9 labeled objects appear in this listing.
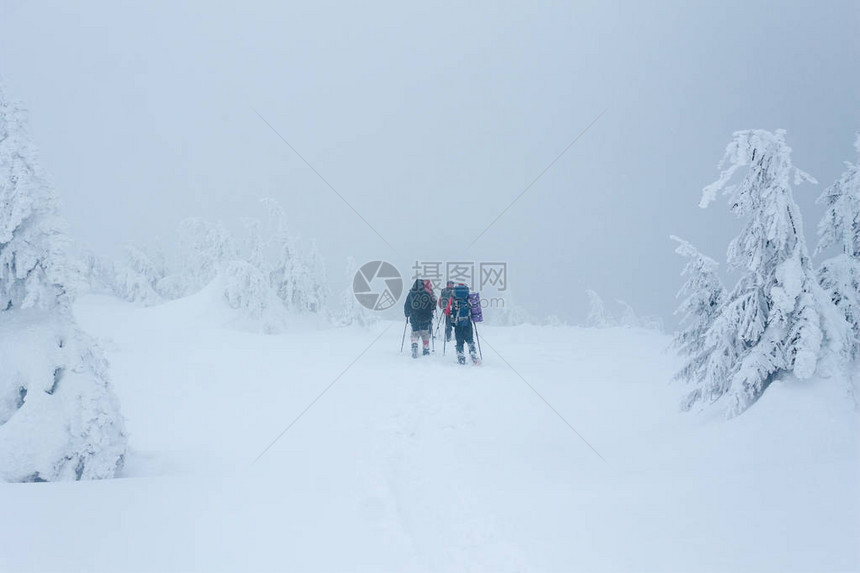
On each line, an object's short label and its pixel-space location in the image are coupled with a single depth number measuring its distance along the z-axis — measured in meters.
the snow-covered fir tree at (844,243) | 6.94
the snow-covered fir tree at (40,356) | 5.82
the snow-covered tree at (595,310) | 34.97
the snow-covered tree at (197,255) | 30.72
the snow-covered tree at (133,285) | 33.50
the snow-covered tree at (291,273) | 27.77
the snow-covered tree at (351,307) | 30.83
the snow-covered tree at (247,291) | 23.14
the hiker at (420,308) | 14.79
